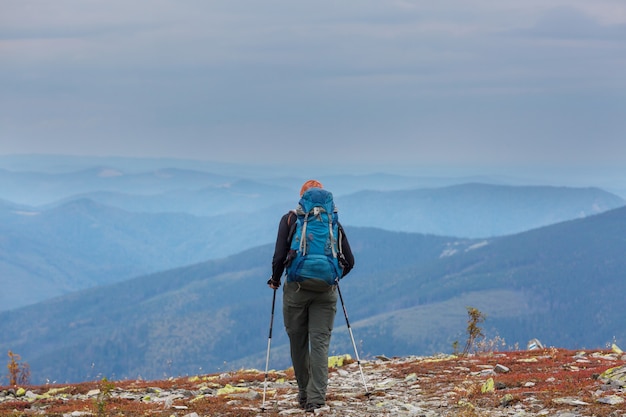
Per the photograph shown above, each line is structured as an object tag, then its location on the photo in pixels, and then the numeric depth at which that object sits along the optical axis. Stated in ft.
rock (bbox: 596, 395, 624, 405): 47.90
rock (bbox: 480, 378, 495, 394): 55.72
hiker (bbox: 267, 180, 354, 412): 52.31
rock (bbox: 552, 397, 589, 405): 49.16
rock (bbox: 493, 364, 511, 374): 65.10
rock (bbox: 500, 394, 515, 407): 51.14
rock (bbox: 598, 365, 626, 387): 53.36
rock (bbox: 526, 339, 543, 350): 86.97
